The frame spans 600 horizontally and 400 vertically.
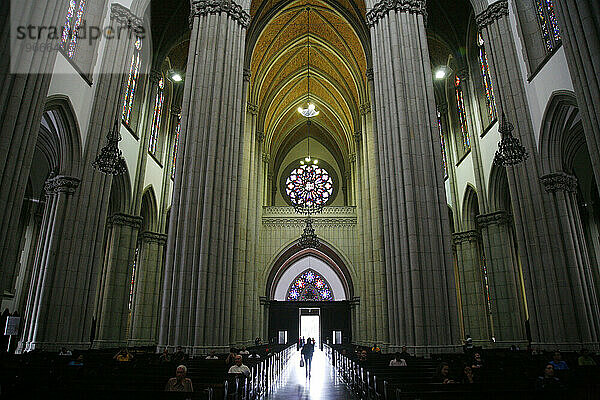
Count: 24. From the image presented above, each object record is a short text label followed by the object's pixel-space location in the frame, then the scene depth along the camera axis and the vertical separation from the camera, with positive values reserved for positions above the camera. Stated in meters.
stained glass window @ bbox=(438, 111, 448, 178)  21.94 +9.68
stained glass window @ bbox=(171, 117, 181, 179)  22.45 +9.61
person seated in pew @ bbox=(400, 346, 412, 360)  9.79 -0.70
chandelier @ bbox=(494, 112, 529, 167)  9.49 +4.04
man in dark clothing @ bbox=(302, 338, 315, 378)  14.23 -0.94
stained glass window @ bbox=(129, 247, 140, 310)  19.83 +2.19
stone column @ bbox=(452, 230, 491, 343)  18.23 +1.73
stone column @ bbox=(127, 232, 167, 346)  19.03 +1.65
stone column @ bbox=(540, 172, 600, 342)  10.78 +1.89
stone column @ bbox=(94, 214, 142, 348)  16.22 +1.72
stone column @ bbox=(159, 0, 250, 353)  10.91 +3.91
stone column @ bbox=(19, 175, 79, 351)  10.91 +1.70
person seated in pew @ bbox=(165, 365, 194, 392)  5.40 -0.75
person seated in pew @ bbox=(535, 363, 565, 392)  5.70 -0.80
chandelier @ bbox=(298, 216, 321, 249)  21.56 +4.59
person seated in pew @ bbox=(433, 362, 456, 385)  6.48 -0.78
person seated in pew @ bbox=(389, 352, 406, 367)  8.84 -0.78
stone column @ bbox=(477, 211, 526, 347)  15.38 +1.71
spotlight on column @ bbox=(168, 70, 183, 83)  21.95 +13.12
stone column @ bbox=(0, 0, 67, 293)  7.39 +4.28
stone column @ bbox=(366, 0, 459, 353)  10.77 +3.99
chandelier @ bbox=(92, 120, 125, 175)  9.99 +4.03
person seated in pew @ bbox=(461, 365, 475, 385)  6.20 -0.76
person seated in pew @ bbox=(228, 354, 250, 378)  7.89 -0.83
